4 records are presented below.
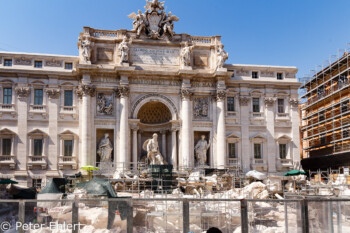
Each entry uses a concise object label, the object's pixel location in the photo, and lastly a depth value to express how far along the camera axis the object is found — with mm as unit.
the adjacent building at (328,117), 42500
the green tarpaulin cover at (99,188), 24680
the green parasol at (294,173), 38312
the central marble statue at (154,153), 37562
